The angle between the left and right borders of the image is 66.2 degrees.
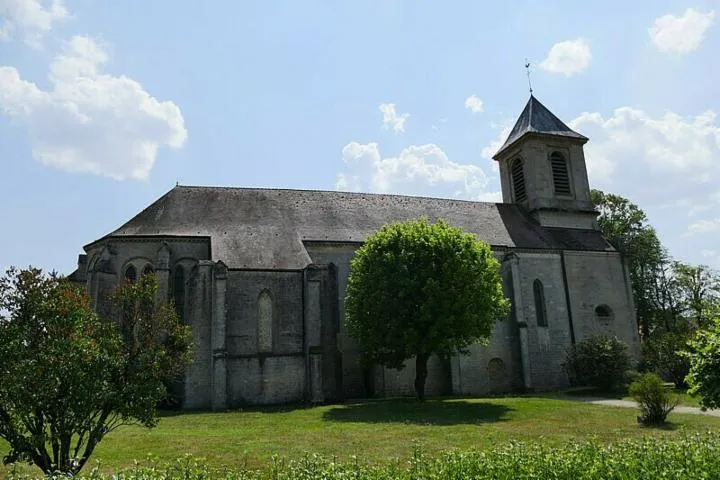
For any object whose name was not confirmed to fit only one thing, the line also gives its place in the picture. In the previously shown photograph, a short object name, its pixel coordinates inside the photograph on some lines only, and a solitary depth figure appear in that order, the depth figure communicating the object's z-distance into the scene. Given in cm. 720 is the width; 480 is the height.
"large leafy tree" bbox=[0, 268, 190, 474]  859
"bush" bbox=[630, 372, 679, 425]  1712
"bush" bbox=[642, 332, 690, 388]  2830
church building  2505
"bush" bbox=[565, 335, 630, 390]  2777
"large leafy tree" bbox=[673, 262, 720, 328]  4338
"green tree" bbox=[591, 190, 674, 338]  4256
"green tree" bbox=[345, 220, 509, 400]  2264
